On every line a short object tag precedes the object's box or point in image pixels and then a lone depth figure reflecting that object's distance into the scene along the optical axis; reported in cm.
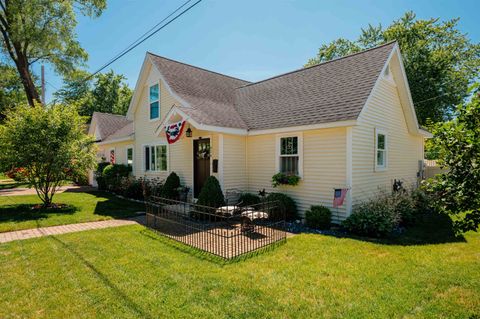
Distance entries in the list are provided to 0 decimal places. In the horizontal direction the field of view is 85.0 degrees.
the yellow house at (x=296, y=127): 854
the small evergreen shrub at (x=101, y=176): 1744
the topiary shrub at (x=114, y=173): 1598
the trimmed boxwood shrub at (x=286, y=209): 880
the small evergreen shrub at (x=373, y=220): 710
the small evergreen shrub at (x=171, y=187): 1143
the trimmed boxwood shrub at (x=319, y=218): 783
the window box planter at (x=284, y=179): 904
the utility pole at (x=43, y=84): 2256
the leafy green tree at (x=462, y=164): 347
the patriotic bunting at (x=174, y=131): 1037
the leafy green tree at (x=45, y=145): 1008
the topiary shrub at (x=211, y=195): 908
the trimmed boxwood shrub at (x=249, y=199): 1009
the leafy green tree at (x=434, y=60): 2527
